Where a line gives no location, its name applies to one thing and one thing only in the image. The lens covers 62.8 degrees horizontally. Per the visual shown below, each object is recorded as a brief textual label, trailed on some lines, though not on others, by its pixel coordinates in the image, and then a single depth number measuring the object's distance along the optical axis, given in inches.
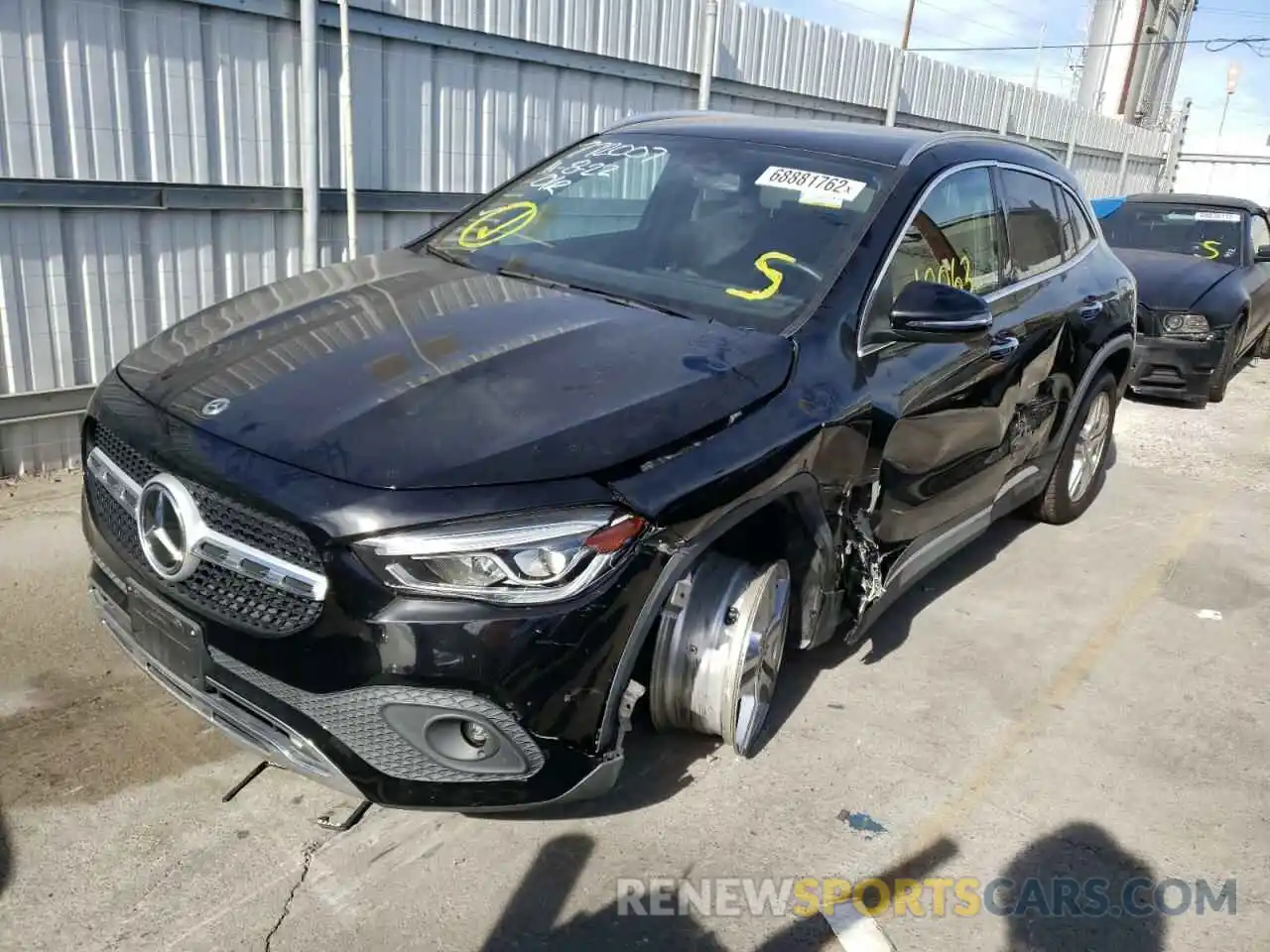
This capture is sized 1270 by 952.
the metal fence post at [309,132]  207.9
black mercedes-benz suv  88.0
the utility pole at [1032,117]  612.4
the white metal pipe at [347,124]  212.2
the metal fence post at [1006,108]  570.9
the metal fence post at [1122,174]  777.6
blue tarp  413.4
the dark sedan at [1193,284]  331.9
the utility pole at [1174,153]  881.5
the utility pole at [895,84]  439.8
